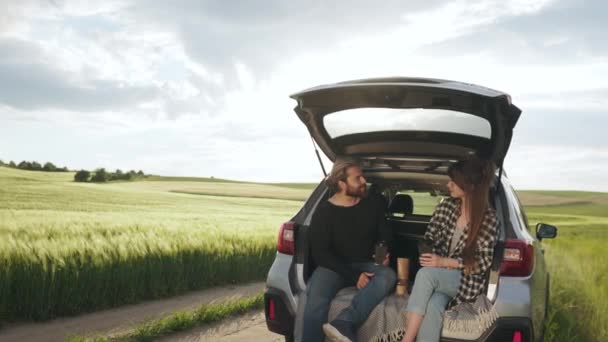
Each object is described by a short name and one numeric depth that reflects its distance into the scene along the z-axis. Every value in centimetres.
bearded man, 462
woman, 423
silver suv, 420
